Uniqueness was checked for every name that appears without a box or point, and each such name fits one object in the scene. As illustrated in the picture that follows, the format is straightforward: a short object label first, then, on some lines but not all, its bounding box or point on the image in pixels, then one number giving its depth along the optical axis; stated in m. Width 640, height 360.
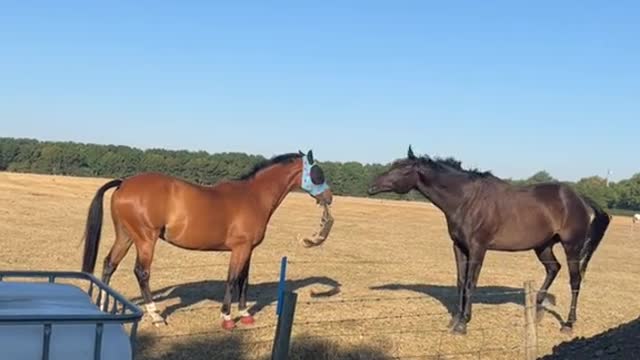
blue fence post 6.55
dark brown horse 9.42
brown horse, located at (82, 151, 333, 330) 8.39
